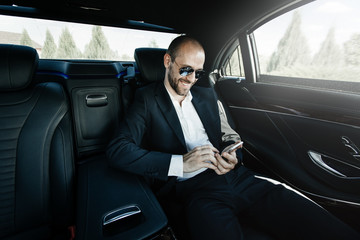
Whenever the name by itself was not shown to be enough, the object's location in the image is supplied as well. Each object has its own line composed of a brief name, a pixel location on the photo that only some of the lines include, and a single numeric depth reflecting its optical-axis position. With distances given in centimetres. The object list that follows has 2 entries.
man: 100
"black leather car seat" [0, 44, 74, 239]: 104
